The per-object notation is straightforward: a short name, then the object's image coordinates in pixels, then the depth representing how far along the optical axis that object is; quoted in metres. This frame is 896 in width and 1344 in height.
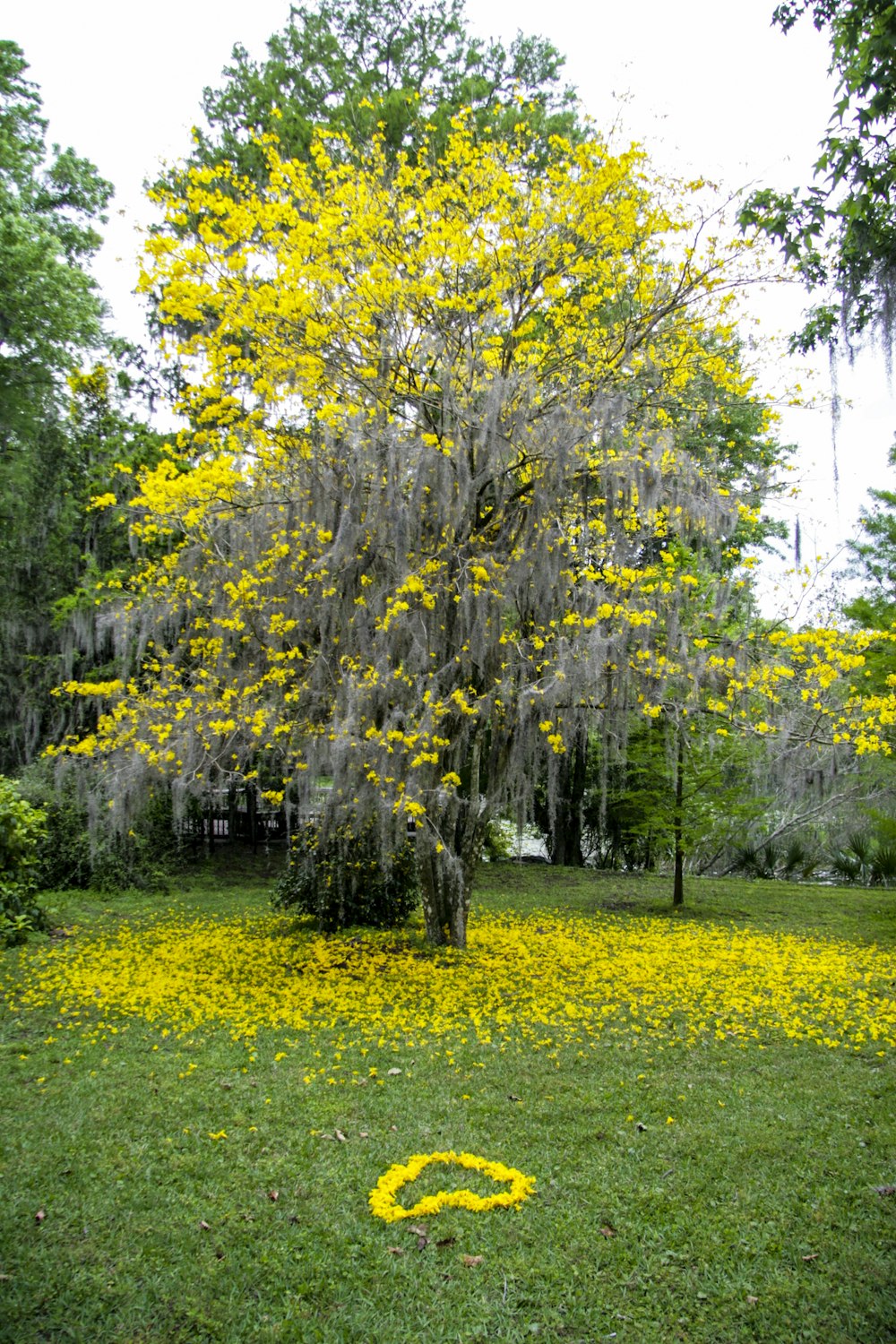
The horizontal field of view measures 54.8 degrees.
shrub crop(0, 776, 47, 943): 7.70
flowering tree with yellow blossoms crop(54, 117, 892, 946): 6.51
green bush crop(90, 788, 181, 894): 10.66
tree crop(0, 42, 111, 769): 9.64
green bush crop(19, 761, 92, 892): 10.55
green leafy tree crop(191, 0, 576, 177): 12.24
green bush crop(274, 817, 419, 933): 7.75
